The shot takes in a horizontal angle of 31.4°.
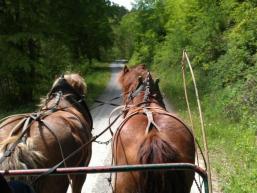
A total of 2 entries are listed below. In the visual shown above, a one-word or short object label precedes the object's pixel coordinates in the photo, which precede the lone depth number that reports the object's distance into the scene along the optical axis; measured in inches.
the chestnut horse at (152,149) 165.6
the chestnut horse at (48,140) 173.3
